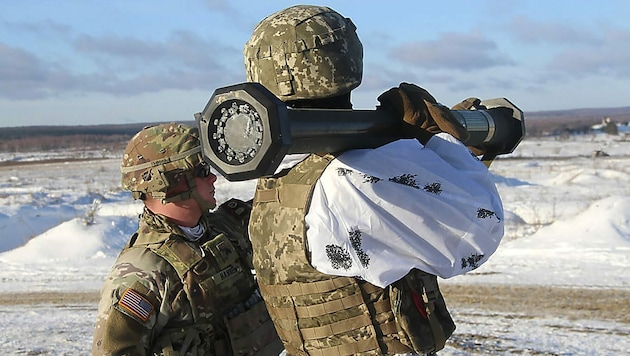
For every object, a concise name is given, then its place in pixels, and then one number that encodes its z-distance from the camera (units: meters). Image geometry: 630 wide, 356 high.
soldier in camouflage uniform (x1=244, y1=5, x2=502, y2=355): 2.05
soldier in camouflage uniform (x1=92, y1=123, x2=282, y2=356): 2.88
